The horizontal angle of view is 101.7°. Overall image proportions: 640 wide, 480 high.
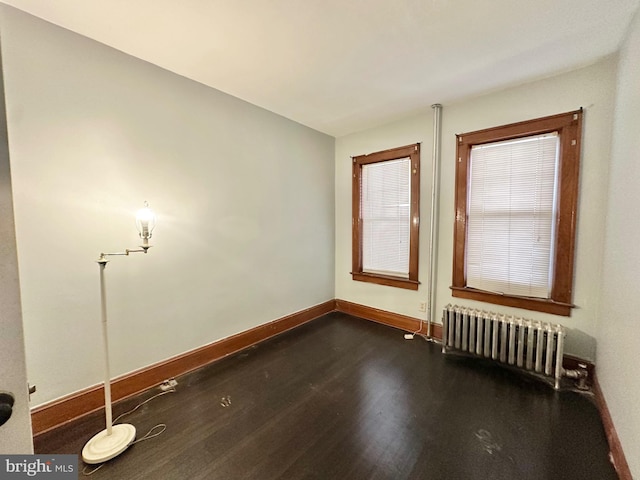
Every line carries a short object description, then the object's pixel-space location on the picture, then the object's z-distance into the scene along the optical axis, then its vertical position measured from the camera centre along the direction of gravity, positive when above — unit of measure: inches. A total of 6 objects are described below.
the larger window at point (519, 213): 88.4 +4.4
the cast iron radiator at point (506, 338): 84.7 -40.7
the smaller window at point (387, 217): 125.0 +4.5
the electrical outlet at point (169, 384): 84.3 -52.2
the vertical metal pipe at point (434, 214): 113.2 +4.9
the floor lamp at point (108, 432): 59.1 -51.0
